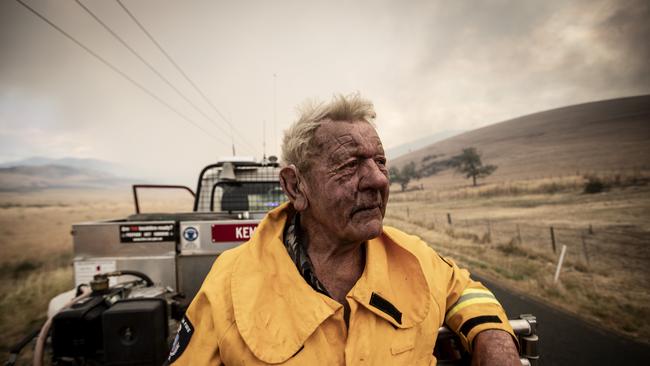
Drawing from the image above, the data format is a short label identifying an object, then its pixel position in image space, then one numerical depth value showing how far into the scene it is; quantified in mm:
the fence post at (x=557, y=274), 7275
